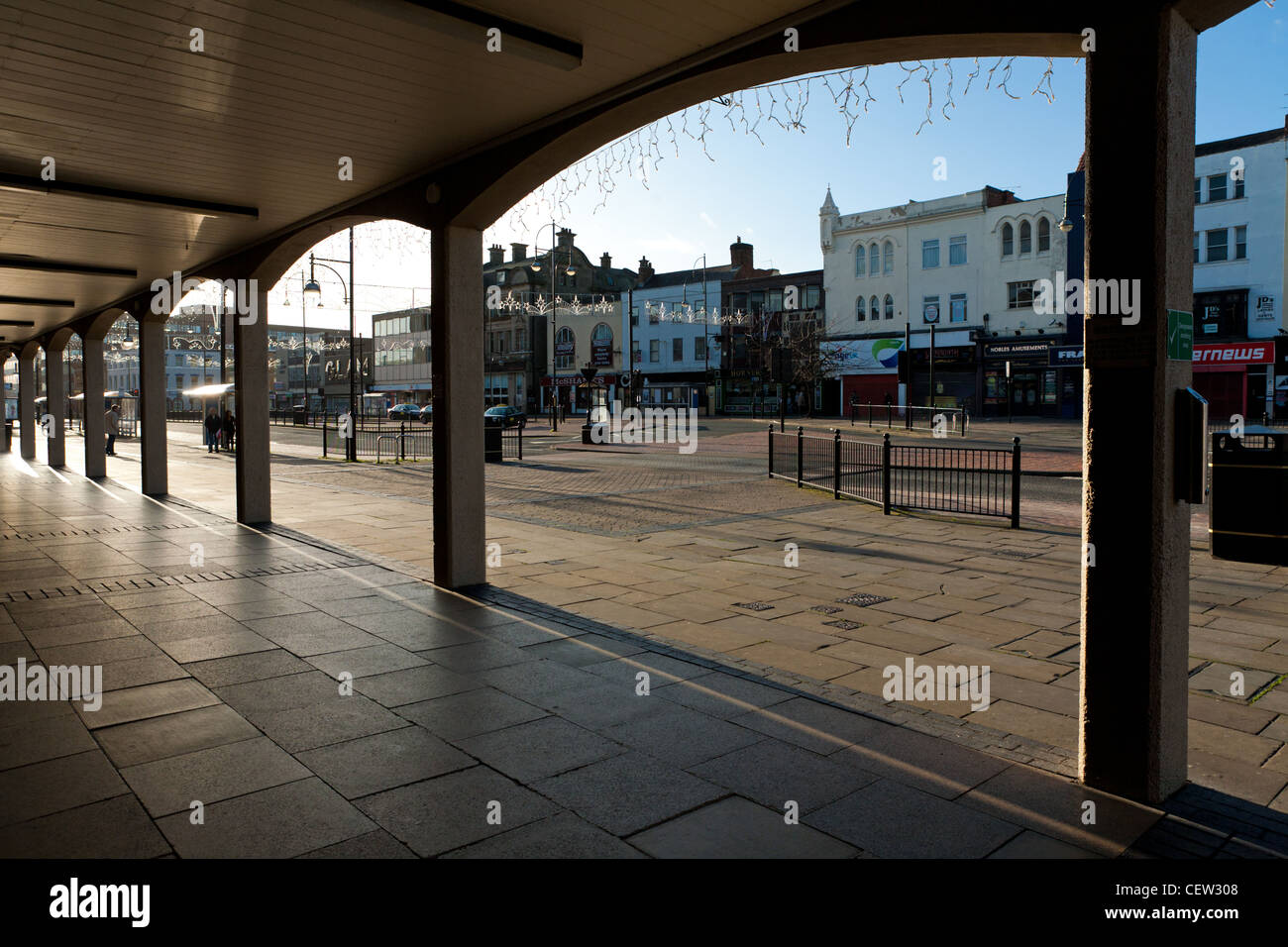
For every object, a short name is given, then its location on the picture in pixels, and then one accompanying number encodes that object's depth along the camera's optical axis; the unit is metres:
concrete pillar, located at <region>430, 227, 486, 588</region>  7.54
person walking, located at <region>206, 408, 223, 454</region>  30.03
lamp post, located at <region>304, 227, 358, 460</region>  23.78
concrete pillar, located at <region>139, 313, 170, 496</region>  15.17
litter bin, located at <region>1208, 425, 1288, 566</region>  7.89
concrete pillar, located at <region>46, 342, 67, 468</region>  20.11
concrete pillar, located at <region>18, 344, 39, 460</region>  23.25
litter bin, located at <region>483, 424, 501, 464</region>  22.03
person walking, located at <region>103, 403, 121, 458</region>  27.47
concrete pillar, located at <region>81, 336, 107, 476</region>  17.92
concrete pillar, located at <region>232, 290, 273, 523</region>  11.50
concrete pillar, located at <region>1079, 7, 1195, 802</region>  3.35
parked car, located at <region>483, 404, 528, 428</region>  39.35
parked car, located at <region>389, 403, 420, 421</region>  52.88
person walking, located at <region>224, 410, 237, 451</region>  30.08
